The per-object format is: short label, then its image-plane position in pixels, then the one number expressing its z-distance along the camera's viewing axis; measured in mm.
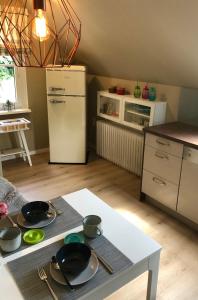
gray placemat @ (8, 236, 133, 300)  1014
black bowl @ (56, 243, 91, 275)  1092
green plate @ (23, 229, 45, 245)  1275
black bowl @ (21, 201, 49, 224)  1402
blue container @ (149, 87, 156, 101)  3062
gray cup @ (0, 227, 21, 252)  1202
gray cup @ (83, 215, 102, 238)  1311
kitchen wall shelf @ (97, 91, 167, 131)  2992
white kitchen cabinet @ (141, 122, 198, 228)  2301
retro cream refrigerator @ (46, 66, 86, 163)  3482
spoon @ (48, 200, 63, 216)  1504
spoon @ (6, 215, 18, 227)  1386
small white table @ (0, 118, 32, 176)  3482
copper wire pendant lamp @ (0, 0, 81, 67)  866
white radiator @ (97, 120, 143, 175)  3371
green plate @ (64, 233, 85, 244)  1267
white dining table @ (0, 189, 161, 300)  1071
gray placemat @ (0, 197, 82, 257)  1353
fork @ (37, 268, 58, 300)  1001
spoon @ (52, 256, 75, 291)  1028
